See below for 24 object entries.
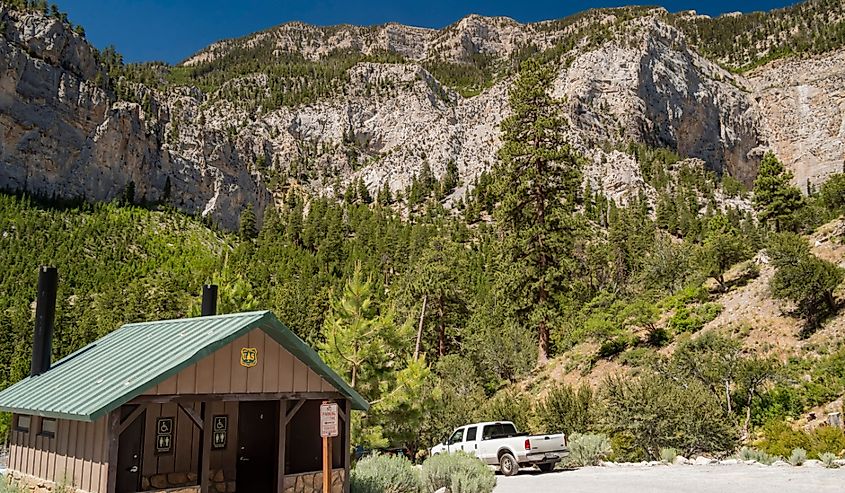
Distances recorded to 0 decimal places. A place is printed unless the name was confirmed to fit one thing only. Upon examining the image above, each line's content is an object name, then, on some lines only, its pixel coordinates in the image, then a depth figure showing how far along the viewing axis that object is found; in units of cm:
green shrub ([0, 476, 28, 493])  1012
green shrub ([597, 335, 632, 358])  2961
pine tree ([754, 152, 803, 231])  5178
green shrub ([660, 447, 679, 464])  1705
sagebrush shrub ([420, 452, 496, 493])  1232
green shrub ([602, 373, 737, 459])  1792
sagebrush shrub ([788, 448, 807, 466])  1505
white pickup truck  1603
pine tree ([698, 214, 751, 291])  3312
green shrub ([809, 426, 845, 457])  1569
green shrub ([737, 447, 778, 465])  1588
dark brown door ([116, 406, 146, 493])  952
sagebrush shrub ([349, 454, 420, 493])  1215
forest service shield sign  1011
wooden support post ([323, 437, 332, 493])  877
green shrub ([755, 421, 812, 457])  1638
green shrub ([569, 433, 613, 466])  1830
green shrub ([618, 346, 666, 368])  2636
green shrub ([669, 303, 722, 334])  2836
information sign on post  848
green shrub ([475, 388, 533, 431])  2212
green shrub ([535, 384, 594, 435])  2102
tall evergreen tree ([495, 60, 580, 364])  3316
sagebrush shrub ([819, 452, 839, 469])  1403
